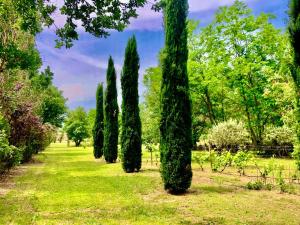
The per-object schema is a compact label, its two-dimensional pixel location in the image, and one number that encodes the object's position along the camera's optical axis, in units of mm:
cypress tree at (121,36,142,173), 13951
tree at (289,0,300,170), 5932
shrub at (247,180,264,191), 9669
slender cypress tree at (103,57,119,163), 18323
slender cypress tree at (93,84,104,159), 22928
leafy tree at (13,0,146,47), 5181
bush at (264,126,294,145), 20572
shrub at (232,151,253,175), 11991
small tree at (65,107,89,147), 45784
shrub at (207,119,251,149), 19088
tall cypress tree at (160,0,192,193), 9190
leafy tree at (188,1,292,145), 24654
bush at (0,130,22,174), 11643
